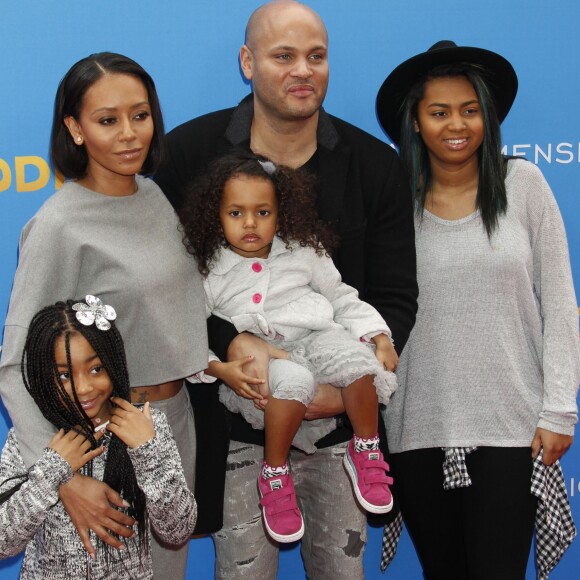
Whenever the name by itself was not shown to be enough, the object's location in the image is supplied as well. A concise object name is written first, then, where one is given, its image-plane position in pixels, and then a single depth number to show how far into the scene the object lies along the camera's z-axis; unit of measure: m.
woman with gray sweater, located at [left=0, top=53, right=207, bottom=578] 1.89
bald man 2.26
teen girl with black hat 2.34
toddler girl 2.12
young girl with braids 1.83
